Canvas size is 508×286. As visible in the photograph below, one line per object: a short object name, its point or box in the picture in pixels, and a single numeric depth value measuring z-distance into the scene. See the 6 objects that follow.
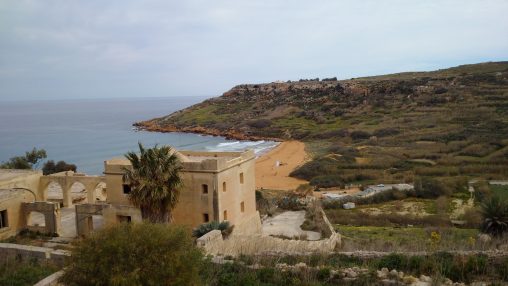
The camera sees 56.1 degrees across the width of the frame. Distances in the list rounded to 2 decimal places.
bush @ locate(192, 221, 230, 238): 19.25
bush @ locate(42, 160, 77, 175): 53.94
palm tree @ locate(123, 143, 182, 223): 20.78
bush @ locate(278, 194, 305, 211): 33.56
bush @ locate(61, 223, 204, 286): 9.86
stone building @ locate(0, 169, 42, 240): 24.12
